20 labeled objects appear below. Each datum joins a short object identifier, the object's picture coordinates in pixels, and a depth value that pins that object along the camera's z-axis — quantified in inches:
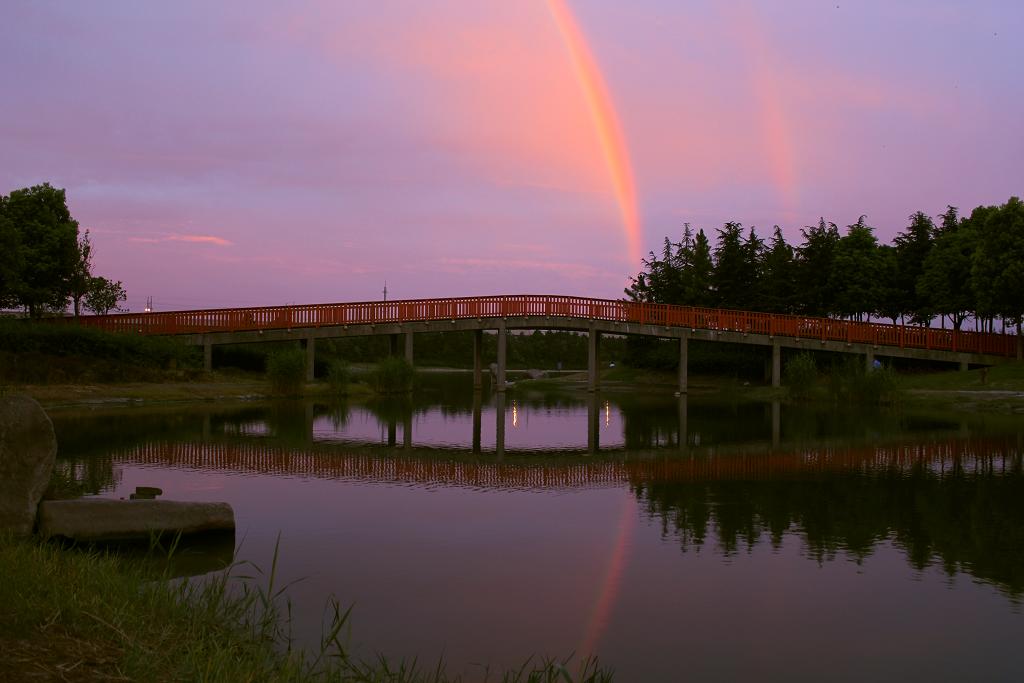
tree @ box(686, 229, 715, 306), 2343.8
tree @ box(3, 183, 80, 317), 1718.8
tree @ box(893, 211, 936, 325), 2138.3
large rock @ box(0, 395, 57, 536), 366.0
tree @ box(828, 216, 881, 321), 2146.9
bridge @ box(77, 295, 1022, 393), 1790.1
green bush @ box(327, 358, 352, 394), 1630.2
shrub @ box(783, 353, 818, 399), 1663.4
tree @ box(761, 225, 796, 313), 2214.6
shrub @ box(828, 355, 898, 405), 1509.6
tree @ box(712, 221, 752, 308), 2319.1
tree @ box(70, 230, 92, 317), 1784.0
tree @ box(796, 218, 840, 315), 2229.3
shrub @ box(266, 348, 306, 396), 1508.4
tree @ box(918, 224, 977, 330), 1920.5
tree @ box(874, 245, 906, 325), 2151.8
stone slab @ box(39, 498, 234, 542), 390.0
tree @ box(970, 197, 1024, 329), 1706.4
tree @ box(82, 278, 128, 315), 2014.8
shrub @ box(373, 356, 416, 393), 1749.5
